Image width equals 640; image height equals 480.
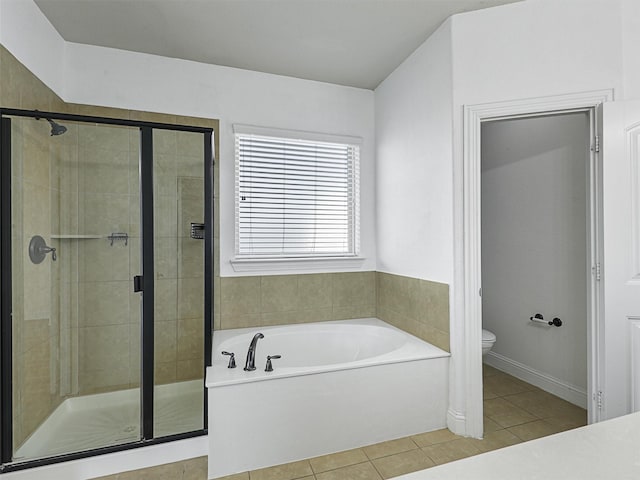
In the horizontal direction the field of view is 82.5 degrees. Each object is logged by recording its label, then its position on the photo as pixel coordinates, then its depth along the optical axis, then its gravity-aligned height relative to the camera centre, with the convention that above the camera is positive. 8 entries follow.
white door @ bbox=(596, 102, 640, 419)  1.88 -0.08
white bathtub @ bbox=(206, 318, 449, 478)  1.89 -0.94
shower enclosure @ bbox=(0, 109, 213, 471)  1.92 -0.22
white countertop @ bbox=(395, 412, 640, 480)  0.53 -0.34
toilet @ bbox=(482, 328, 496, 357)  2.66 -0.75
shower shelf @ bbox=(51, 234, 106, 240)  1.99 +0.02
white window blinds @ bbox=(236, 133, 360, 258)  2.97 +0.36
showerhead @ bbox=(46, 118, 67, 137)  1.93 +0.60
